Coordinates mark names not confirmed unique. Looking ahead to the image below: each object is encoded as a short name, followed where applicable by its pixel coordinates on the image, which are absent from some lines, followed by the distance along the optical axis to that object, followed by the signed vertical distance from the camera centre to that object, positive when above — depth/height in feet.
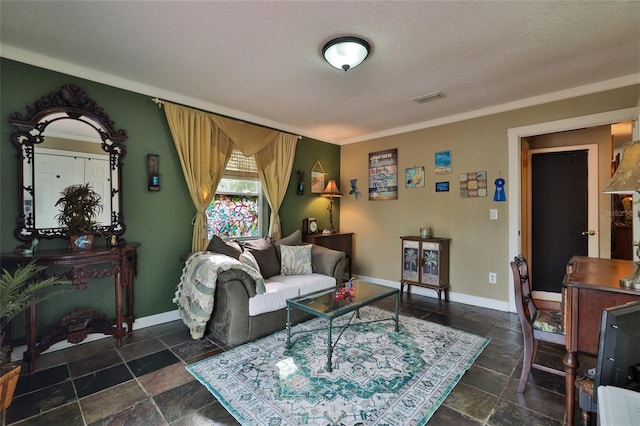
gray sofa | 8.31 -3.13
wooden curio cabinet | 12.60 -2.31
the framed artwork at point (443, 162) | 13.17 +2.29
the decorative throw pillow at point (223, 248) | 9.98 -1.22
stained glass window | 12.23 +0.45
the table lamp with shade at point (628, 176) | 4.87 +0.62
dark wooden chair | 6.14 -2.53
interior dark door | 12.93 -0.10
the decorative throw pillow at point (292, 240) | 12.39 -1.22
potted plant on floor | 5.32 -1.89
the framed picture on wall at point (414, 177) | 14.08 +1.73
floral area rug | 5.60 -3.88
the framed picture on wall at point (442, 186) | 13.28 +1.17
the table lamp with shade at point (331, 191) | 15.74 +1.17
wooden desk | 4.68 -1.68
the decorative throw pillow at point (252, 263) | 8.74 -1.74
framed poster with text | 15.05 +2.00
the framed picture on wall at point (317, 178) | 15.90 +1.92
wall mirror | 7.97 +1.70
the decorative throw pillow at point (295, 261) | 11.48 -1.95
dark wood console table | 7.23 -1.98
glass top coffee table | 7.32 -2.55
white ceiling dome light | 7.03 +4.08
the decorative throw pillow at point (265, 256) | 11.03 -1.68
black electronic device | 2.89 -1.43
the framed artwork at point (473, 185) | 12.19 +1.17
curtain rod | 10.14 +3.97
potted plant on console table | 8.13 -0.01
